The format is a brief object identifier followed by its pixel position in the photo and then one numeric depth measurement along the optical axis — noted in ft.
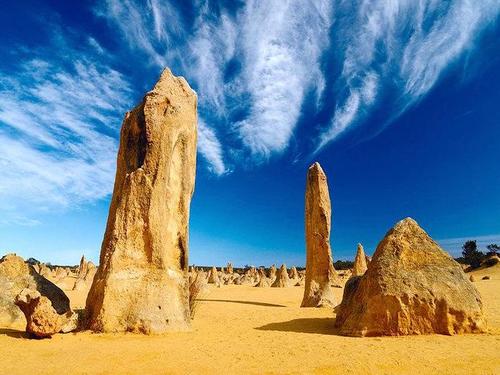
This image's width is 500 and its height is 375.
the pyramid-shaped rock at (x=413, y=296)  24.84
